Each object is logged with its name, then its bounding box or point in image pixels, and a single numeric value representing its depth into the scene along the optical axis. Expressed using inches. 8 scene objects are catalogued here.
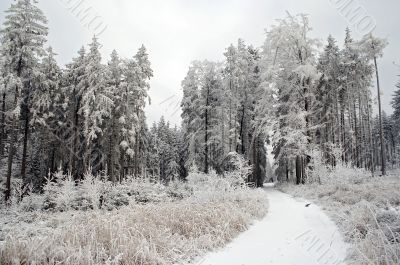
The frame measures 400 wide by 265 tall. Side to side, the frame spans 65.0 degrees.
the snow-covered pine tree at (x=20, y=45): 824.3
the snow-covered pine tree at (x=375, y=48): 1066.7
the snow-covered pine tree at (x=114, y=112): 1160.2
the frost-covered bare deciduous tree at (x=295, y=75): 891.4
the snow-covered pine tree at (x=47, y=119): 981.8
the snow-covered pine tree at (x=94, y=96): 1055.6
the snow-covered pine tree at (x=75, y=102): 1121.1
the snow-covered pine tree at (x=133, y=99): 1157.7
